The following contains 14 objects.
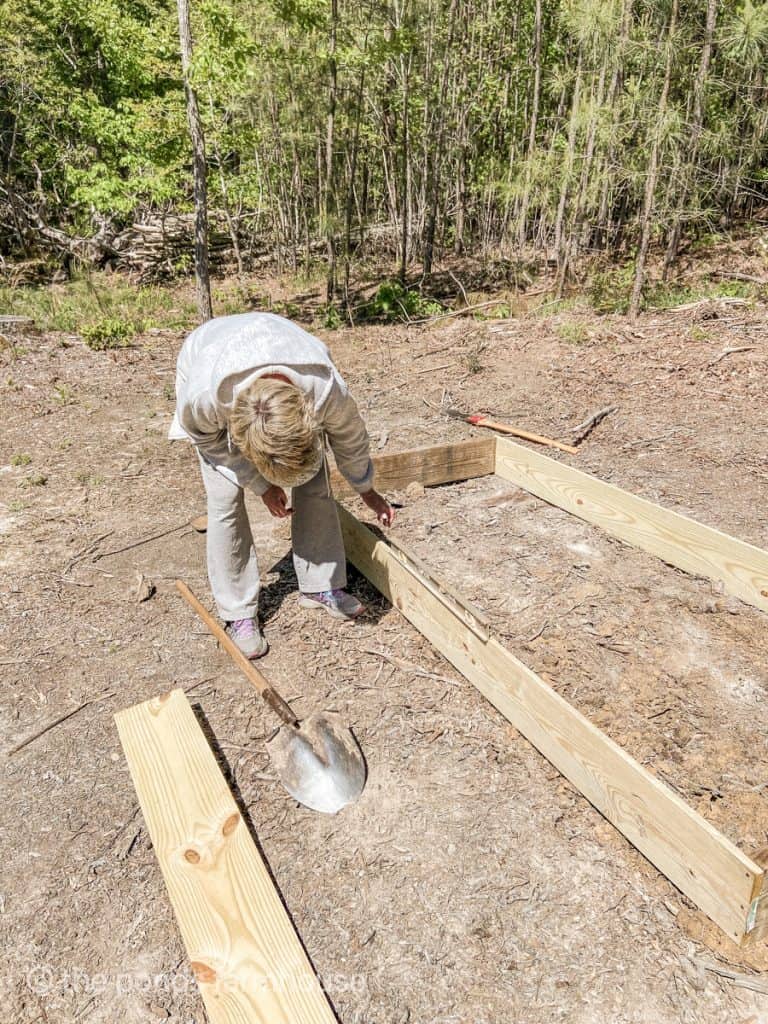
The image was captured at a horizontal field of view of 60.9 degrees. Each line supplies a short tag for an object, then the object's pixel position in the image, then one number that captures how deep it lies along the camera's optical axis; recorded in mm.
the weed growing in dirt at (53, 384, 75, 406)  6258
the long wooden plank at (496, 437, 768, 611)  3158
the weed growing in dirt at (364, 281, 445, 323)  9742
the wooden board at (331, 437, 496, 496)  4301
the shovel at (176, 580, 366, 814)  2248
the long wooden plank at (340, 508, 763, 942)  1705
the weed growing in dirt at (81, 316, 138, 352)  7918
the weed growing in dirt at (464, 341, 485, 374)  6641
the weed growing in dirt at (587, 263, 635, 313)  8266
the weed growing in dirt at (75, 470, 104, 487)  4664
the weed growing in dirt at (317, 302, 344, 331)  9625
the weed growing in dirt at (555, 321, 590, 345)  7098
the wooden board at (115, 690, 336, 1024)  1572
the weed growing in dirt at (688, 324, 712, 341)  6566
